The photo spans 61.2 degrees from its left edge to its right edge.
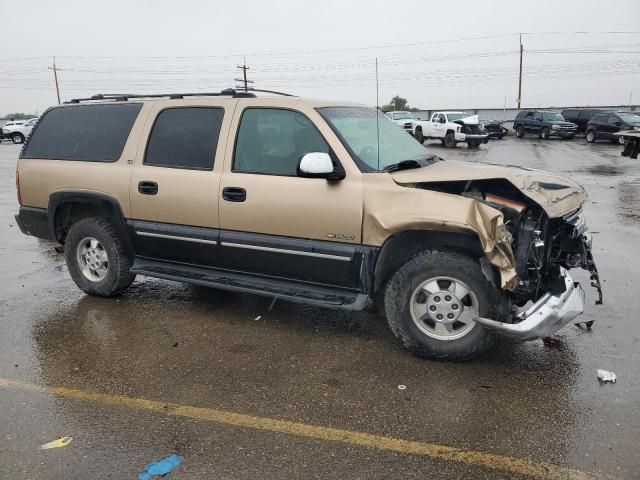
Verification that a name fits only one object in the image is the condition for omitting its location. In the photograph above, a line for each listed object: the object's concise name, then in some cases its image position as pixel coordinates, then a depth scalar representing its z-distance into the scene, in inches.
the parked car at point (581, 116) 1270.9
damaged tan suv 148.6
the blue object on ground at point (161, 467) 107.3
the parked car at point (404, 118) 1218.3
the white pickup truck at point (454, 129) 1045.2
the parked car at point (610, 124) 1050.7
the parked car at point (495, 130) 1305.4
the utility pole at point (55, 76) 2743.6
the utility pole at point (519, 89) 2137.2
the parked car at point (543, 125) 1211.9
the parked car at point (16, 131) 1476.4
